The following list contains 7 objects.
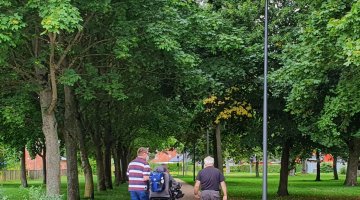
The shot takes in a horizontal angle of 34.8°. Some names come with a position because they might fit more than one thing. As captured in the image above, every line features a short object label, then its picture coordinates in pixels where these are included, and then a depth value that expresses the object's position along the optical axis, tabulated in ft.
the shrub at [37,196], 35.15
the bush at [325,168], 310.51
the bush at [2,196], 33.08
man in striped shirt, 38.60
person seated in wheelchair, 41.42
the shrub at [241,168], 341.21
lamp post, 47.55
